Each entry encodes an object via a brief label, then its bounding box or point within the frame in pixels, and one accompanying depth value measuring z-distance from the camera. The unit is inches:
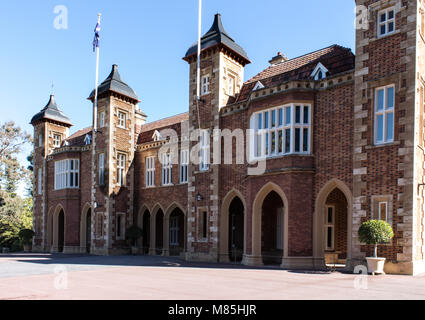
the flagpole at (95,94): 1112.0
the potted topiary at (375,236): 540.7
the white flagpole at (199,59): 881.3
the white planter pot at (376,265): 553.9
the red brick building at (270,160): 586.6
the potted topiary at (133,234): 1071.0
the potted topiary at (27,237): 1333.7
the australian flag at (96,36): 1107.3
